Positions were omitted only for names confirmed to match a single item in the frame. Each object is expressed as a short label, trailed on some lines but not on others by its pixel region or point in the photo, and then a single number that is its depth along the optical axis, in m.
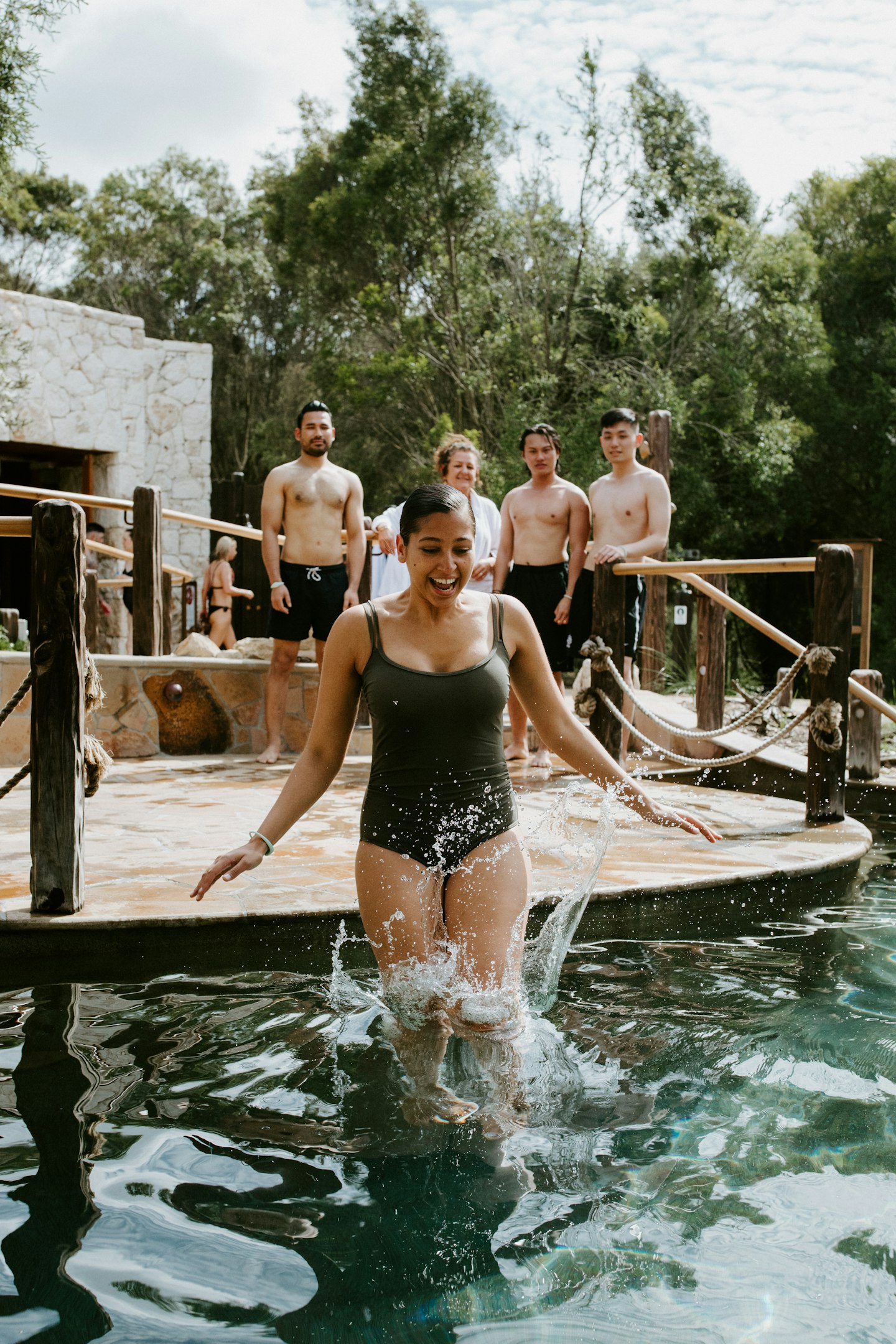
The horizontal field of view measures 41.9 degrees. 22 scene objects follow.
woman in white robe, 5.79
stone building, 14.08
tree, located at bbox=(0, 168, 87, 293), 25.52
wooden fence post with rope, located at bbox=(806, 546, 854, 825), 5.01
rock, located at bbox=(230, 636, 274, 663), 8.63
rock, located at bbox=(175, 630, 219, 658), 9.09
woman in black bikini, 12.10
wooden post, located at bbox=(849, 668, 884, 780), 7.06
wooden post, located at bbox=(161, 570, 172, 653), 9.23
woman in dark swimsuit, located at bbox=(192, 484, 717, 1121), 2.64
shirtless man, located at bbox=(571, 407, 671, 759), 6.19
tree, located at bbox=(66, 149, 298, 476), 24.86
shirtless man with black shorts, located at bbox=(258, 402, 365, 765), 6.48
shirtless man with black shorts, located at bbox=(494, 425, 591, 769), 6.20
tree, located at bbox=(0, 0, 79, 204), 9.78
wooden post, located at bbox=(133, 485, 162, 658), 7.17
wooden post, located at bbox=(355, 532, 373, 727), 8.02
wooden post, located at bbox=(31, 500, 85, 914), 3.52
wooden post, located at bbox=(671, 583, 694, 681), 11.81
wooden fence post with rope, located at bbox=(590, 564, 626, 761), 5.80
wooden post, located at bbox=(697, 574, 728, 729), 7.81
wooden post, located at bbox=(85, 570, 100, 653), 9.09
